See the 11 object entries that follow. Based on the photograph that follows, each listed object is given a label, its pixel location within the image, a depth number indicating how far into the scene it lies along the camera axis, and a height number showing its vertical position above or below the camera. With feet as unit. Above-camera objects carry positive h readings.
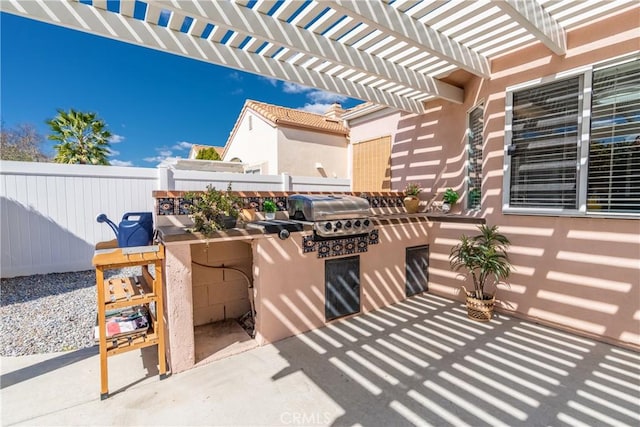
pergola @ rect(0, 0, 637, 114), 7.79 +5.92
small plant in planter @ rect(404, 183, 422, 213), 16.63 +0.03
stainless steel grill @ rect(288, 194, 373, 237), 11.04 -0.57
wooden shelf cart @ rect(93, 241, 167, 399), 7.29 -2.90
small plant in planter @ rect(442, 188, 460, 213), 15.15 +0.05
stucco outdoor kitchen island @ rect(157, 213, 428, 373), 8.42 -3.32
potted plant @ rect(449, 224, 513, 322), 11.89 -2.87
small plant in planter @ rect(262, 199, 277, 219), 11.77 -0.39
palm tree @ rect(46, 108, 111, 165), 32.50 +8.05
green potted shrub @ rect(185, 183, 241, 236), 8.75 -0.37
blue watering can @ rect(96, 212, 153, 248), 8.89 -1.07
